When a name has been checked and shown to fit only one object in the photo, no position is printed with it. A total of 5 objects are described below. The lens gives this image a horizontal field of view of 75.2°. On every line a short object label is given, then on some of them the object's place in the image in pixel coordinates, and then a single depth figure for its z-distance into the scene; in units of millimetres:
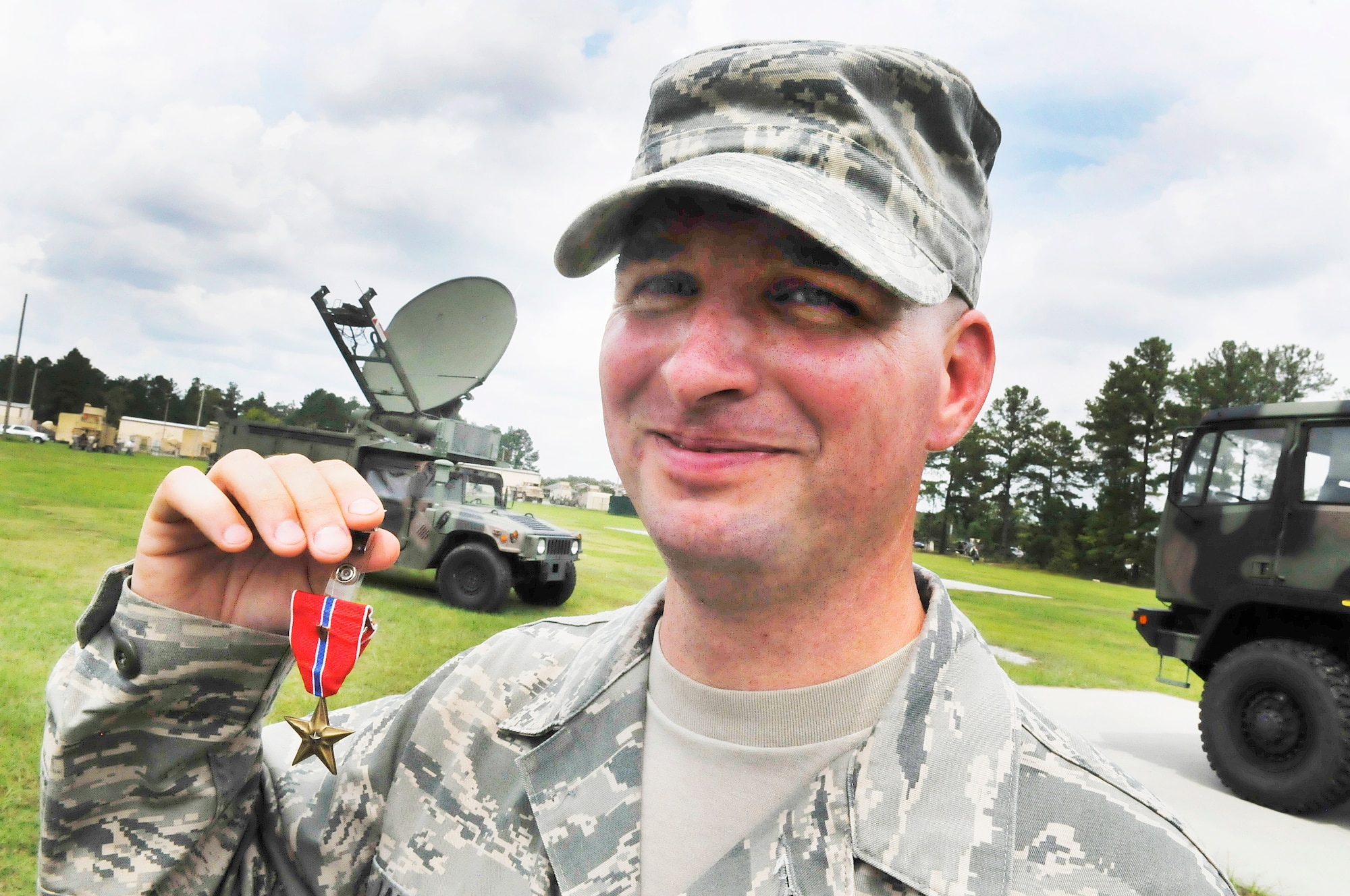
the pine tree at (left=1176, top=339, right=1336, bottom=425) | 31203
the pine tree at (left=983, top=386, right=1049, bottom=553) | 35938
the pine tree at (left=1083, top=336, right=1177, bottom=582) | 29422
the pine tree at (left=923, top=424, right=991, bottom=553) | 36344
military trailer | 9133
